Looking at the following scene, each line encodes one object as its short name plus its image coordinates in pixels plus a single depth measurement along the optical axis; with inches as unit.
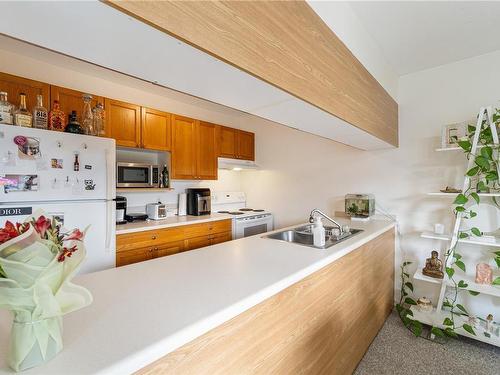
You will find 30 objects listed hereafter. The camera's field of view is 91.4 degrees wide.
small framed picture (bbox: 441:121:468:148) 88.0
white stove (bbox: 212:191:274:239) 129.7
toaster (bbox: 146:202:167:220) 113.1
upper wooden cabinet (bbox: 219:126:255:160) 141.9
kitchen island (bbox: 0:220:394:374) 24.5
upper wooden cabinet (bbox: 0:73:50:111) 75.0
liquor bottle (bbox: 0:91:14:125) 65.9
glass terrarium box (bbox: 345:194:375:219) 104.9
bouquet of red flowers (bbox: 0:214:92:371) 19.2
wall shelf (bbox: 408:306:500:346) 76.2
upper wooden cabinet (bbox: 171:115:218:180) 119.8
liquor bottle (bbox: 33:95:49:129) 72.2
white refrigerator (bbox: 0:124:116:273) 63.4
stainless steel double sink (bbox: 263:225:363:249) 76.9
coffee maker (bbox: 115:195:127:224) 100.0
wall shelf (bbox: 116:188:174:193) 103.3
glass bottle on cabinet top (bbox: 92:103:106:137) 90.3
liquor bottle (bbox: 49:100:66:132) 76.8
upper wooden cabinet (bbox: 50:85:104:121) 84.4
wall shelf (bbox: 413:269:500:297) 76.5
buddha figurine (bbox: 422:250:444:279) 88.2
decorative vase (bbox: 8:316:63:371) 20.0
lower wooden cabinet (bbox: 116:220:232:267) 88.2
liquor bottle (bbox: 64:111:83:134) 79.0
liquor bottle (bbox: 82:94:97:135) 86.2
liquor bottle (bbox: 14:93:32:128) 68.3
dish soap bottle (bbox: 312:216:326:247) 62.6
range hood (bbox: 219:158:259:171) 140.8
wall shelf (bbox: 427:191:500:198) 74.7
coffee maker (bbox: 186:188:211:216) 129.2
